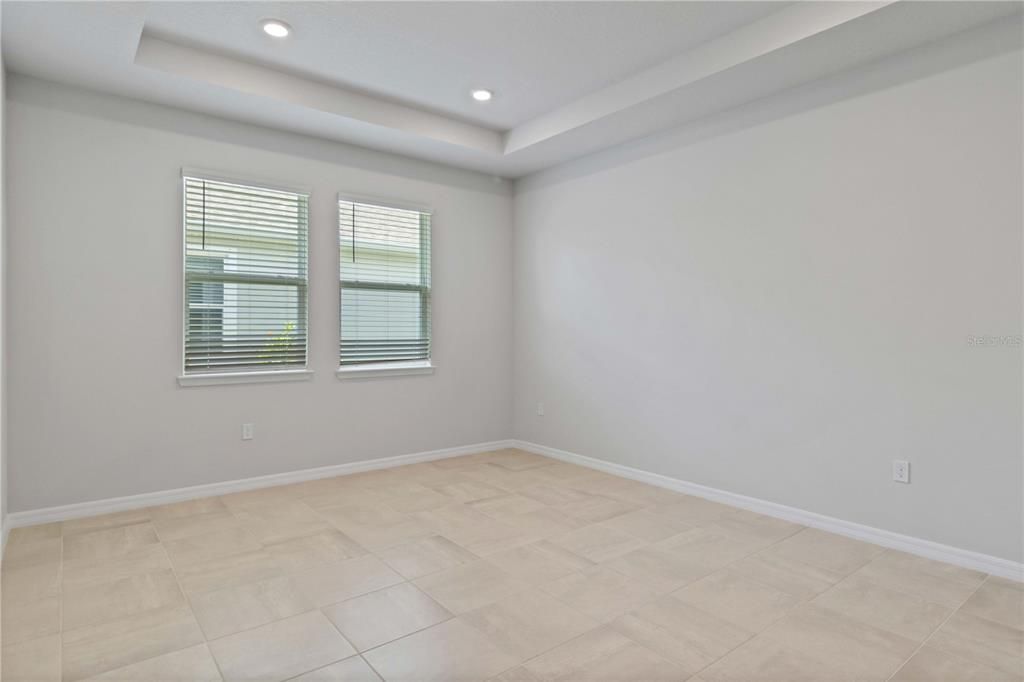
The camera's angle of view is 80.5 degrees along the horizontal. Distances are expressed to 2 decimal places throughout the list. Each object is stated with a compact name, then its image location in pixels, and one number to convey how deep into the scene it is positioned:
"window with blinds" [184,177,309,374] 4.04
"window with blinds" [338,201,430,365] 4.77
